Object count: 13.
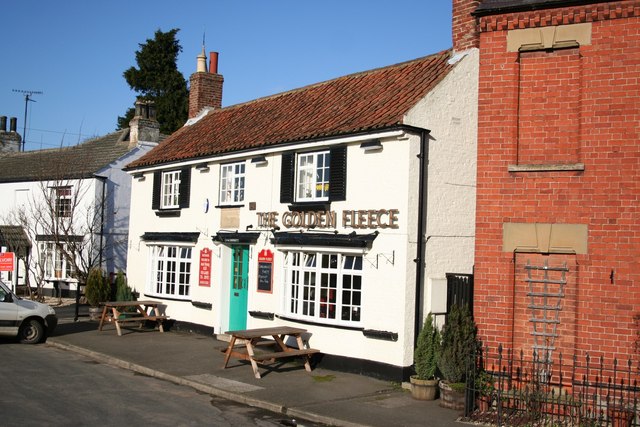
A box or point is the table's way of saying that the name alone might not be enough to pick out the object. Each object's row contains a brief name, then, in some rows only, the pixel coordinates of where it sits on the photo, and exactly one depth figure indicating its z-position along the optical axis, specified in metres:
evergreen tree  48.28
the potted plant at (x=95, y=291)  21.41
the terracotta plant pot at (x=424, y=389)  11.56
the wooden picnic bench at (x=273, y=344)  12.95
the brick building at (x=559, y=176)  9.87
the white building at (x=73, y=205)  28.03
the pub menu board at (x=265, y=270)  15.86
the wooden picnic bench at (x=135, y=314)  18.47
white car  16.36
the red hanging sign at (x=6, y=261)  19.70
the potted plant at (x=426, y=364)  11.59
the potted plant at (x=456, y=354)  10.77
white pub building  13.01
